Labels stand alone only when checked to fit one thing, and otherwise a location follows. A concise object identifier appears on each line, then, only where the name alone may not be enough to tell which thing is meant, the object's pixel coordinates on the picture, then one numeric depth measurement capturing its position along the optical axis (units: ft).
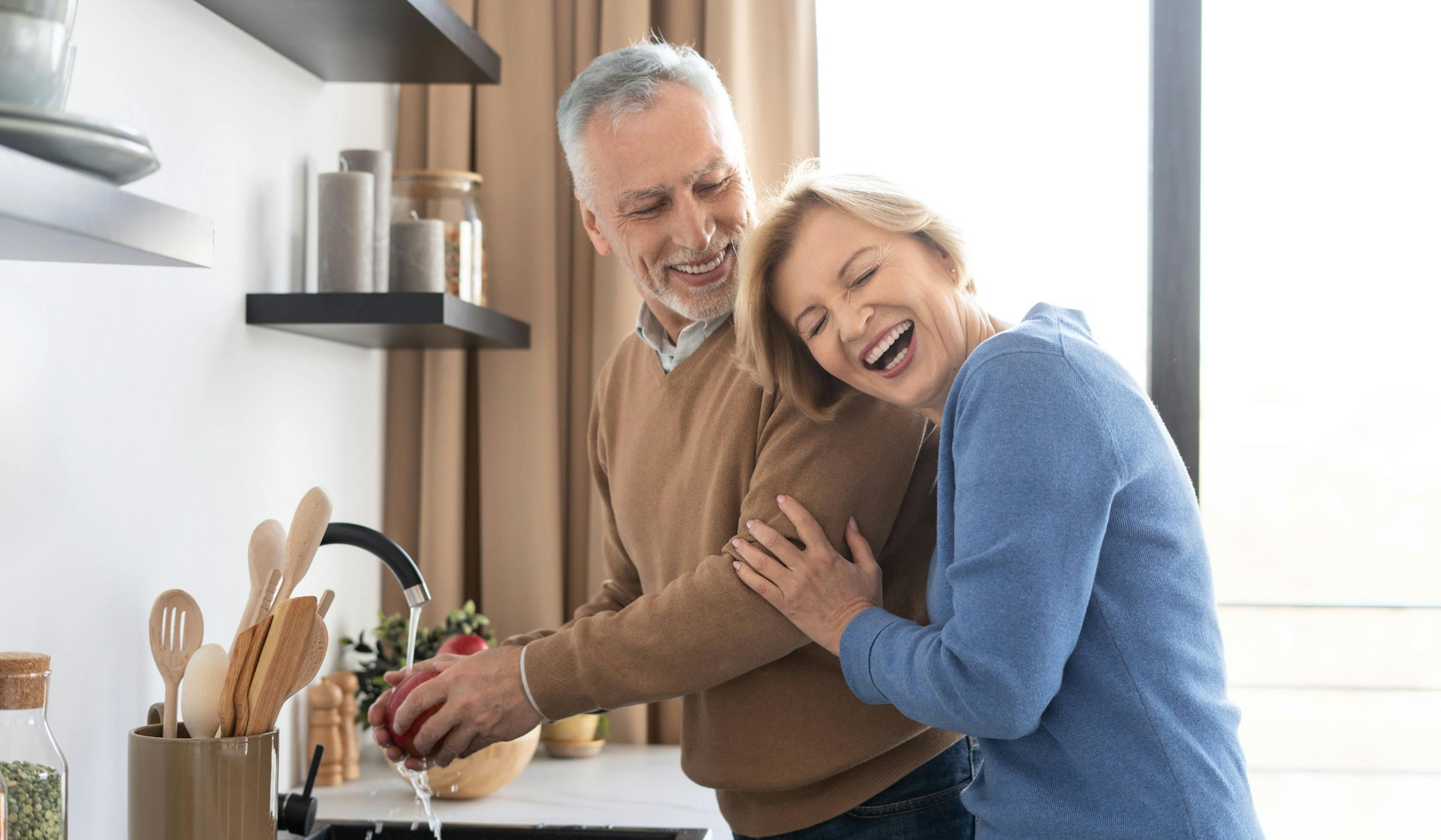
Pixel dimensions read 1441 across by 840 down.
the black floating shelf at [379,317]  5.35
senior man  4.12
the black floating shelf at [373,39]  5.04
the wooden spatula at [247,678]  3.56
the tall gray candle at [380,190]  6.03
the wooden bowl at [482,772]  5.74
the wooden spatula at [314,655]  3.69
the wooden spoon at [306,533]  3.93
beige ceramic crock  3.48
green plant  6.45
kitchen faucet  4.49
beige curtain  7.40
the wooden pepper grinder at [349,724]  6.16
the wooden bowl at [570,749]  6.88
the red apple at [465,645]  5.99
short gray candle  6.20
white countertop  5.49
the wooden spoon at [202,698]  3.59
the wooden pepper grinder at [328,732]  6.03
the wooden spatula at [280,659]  3.56
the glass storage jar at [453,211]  6.52
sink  4.93
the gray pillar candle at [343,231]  5.80
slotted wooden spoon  3.83
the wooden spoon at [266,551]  4.18
